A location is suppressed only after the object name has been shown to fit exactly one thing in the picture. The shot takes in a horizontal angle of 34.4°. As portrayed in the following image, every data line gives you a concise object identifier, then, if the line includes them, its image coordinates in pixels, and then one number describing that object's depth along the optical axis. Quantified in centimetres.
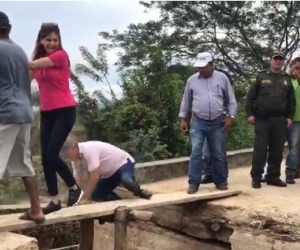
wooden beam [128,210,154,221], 436
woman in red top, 394
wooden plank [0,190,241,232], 374
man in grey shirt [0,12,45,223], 342
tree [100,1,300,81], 1506
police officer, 529
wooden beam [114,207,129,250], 440
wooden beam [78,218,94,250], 474
